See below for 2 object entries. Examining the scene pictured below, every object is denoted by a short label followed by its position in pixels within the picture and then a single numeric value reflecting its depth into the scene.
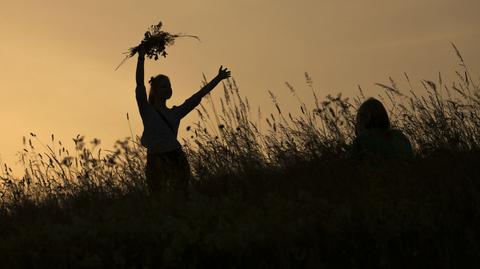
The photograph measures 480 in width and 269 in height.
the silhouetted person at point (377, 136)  15.42
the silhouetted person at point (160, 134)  15.51
